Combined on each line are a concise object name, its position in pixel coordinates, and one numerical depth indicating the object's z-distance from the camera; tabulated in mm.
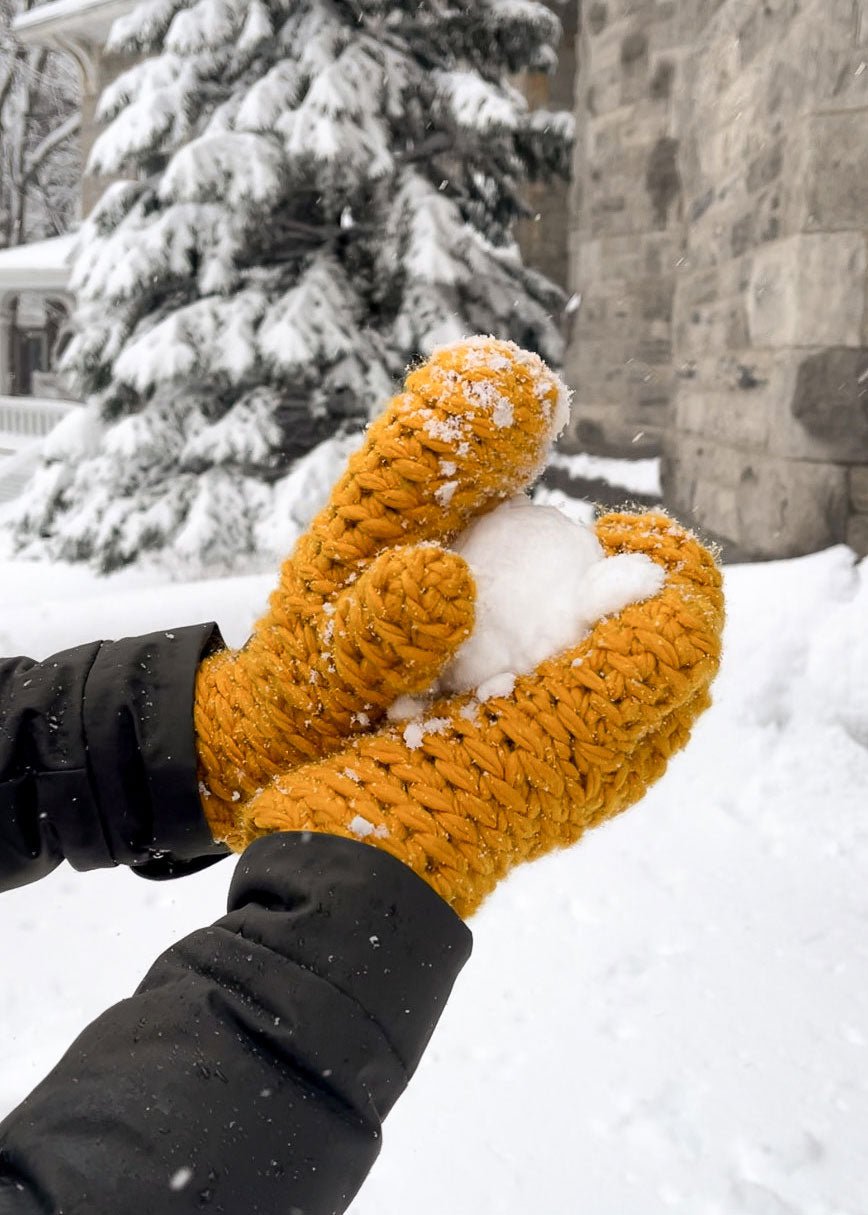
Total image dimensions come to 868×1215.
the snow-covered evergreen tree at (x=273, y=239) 5910
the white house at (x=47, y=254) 13438
